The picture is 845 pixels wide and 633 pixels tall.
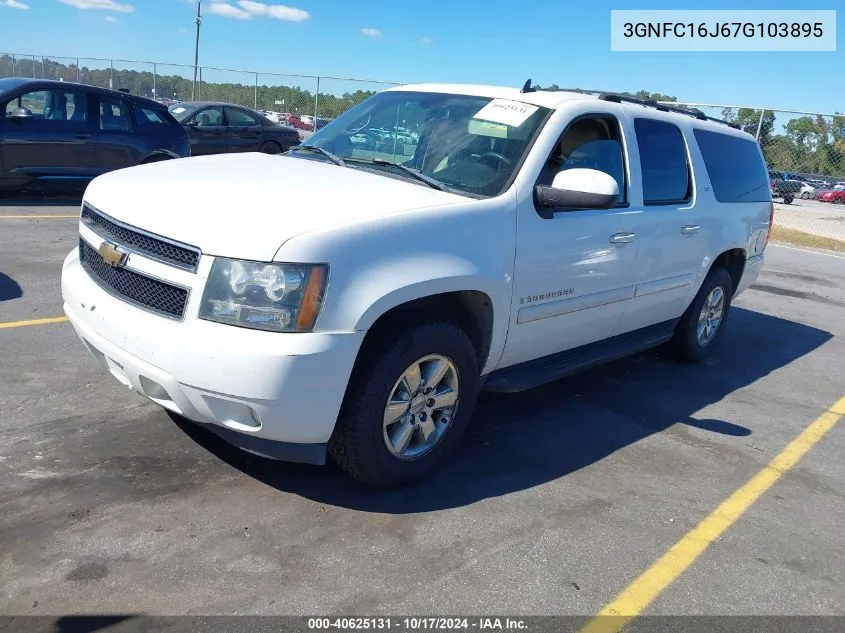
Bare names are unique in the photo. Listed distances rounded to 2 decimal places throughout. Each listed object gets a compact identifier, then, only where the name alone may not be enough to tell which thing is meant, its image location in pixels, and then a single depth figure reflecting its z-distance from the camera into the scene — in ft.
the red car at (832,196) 133.90
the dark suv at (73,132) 32.45
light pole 93.04
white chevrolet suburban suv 9.51
